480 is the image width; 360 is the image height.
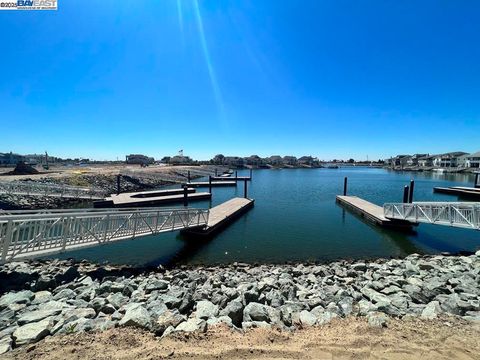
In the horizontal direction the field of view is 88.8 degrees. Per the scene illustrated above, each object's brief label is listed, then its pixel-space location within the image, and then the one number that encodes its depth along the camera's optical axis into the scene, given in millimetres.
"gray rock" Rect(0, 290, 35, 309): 6318
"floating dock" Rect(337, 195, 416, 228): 18734
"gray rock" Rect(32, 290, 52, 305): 6602
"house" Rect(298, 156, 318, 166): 187125
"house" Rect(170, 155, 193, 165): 141500
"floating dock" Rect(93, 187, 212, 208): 24319
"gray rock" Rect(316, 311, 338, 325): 5468
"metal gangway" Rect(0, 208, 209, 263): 7595
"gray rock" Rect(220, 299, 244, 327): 5859
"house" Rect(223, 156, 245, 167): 145875
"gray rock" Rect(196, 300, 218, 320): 5742
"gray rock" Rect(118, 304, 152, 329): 5137
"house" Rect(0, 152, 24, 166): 87062
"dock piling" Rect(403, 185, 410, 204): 23281
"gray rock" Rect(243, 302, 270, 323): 5715
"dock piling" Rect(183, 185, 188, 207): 24877
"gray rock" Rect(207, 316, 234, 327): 5341
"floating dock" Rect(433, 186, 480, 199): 37062
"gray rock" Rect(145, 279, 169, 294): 7679
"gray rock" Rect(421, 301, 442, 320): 5586
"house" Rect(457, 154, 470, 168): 99975
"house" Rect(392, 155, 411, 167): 151912
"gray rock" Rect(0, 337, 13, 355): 4387
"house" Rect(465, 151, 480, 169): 94250
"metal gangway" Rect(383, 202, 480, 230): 13250
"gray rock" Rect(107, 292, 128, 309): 6395
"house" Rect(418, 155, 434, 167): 126831
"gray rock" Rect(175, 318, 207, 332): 4988
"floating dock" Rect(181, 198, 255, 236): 16266
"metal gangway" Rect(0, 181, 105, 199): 23609
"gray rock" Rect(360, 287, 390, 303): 6589
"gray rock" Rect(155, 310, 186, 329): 5125
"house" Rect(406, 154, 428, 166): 142625
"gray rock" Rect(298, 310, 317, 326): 5465
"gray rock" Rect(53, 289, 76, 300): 6868
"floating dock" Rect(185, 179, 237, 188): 43788
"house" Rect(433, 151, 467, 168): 108531
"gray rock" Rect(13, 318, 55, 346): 4656
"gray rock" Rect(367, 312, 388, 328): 5168
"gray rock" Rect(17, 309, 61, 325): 5367
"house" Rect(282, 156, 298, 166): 176950
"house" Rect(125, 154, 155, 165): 138100
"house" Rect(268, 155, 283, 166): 168425
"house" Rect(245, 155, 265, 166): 157750
